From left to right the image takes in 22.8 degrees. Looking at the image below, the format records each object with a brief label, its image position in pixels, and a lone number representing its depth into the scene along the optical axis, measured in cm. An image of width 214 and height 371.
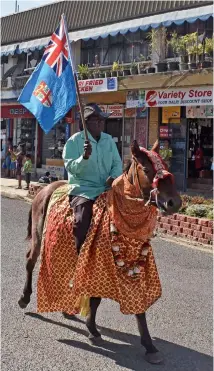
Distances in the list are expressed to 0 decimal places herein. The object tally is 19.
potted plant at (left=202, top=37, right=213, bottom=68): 1568
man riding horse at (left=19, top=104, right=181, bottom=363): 446
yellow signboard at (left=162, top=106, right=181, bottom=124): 1784
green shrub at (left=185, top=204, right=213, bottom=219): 1034
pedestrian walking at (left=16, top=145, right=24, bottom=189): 1888
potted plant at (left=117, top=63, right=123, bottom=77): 1850
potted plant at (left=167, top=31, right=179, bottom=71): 1659
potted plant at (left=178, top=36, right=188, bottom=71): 1628
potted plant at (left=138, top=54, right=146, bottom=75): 1789
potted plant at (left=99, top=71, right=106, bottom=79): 1922
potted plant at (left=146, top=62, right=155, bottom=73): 1740
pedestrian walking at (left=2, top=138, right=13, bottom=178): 2348
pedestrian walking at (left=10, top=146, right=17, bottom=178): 2198
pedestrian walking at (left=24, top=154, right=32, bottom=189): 1845
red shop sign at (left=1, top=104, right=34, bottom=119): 2472
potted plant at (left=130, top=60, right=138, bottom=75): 1816
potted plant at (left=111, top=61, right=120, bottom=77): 1867
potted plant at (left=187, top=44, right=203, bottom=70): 1598
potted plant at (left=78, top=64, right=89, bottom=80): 1978
